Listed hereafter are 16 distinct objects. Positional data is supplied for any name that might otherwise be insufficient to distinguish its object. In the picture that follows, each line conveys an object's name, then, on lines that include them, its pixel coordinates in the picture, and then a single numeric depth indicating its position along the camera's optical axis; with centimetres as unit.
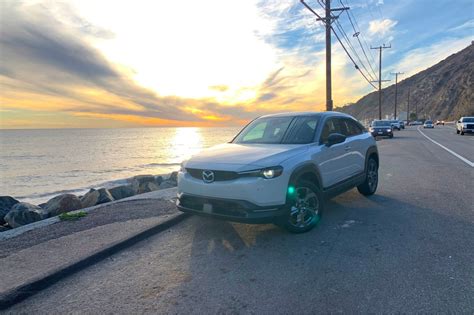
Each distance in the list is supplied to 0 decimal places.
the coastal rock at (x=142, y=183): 1337
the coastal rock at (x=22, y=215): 784
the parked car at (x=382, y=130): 2950
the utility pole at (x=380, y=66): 5108
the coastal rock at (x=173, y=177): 1429
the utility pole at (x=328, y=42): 1688
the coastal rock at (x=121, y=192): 1161
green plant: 588
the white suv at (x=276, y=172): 425
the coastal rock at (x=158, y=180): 1504
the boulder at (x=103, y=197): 999
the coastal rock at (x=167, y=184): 1294
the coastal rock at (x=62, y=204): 862
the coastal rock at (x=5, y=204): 947
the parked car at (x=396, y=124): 4909
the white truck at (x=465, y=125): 3253
